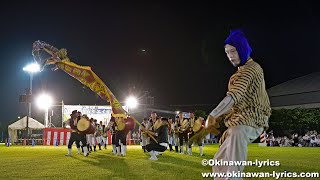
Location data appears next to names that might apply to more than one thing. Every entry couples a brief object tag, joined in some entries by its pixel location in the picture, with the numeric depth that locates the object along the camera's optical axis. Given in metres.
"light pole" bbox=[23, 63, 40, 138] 35.93
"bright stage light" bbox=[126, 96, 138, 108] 40.47
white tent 40.03
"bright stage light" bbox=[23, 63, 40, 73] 35.88
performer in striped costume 4.35
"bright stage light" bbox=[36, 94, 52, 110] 36.94
